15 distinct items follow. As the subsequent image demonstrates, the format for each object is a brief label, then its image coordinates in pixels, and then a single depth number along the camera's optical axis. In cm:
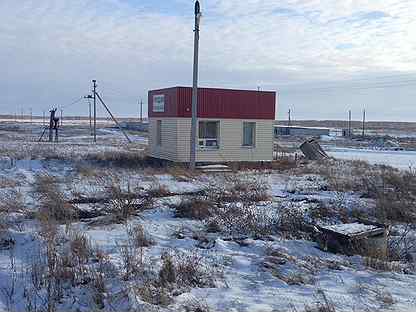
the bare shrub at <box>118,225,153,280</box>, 654
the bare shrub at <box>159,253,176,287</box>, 636
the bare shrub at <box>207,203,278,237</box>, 933
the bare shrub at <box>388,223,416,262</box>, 844
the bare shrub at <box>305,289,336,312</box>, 559
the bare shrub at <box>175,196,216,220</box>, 1061
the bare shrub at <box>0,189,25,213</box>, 1039
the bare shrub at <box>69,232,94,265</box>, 694
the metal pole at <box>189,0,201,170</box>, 1864
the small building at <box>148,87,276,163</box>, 2230
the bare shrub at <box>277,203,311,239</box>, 929
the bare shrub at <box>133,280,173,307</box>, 573
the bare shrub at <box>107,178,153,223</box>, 1016
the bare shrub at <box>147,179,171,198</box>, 1351
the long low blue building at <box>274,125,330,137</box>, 7214
